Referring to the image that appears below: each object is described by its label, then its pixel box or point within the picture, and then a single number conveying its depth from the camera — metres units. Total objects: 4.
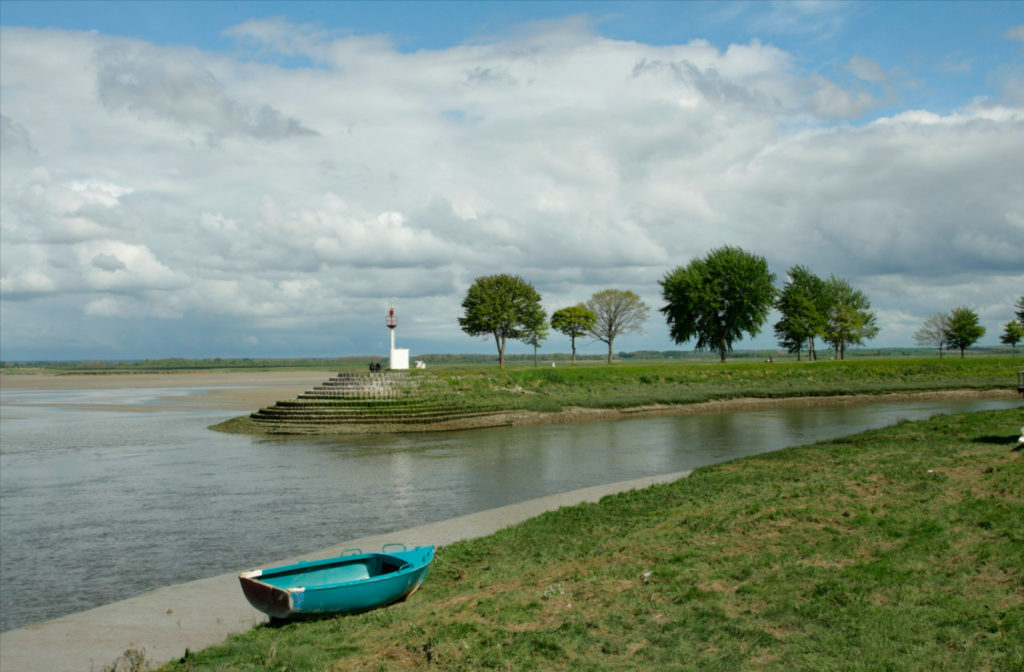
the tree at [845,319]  81.81
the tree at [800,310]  80.94
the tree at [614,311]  83.75
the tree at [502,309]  73.38
